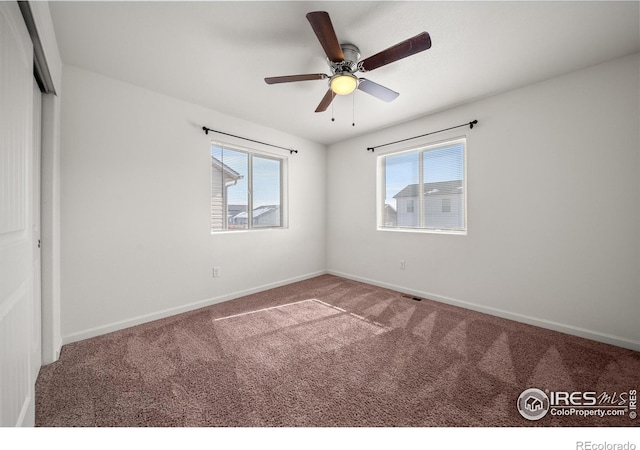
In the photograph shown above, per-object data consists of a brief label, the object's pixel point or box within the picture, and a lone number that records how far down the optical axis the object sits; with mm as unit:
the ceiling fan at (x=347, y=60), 1507
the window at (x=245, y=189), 3262
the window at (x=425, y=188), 3158
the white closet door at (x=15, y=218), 931
